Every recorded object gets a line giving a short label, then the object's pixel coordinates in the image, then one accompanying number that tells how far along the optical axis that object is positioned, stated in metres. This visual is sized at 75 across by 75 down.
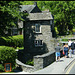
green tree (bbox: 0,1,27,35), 23.80
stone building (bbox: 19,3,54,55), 30.79
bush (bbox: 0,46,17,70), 16.17
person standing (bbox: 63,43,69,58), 20.00
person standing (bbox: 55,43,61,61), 18.31
